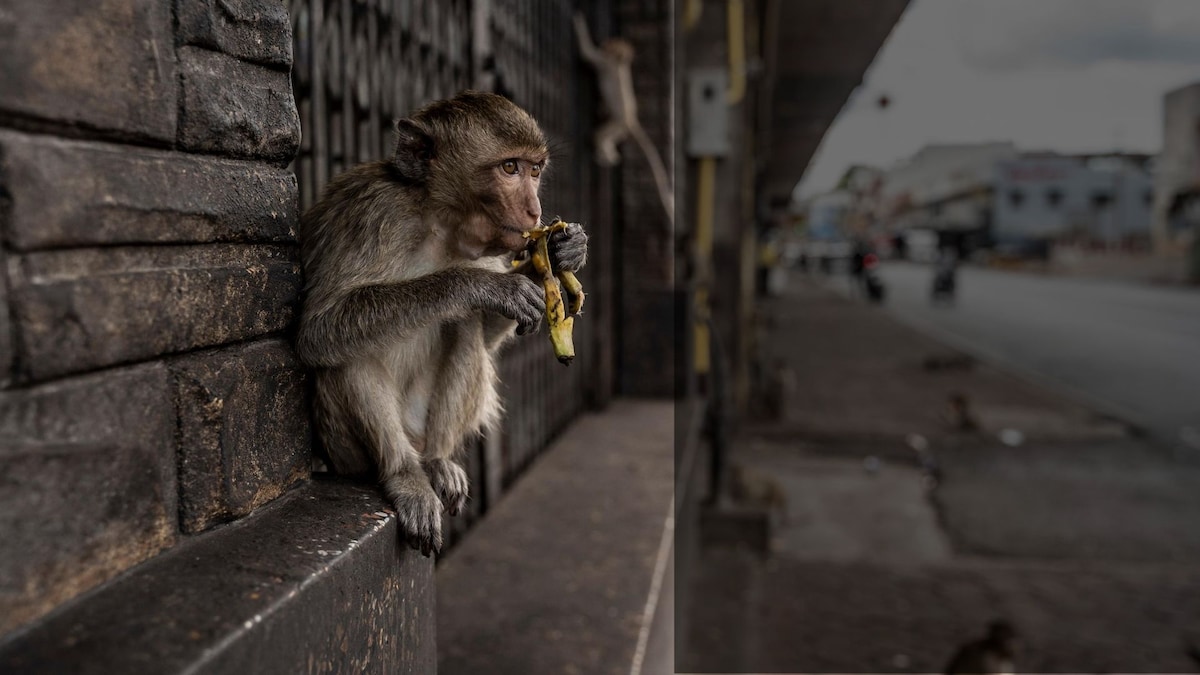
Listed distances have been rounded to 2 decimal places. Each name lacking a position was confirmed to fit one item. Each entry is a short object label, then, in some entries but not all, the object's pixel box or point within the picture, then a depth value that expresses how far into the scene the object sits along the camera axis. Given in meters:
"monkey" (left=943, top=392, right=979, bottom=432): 10.78
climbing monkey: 6.32
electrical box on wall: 8.38
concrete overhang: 11.51
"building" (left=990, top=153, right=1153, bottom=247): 70.50
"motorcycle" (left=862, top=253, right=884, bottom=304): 30.70
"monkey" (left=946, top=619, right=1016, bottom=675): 4.54
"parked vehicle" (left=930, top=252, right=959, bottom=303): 29.12
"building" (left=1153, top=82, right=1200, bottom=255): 39.91
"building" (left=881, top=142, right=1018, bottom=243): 71.44
